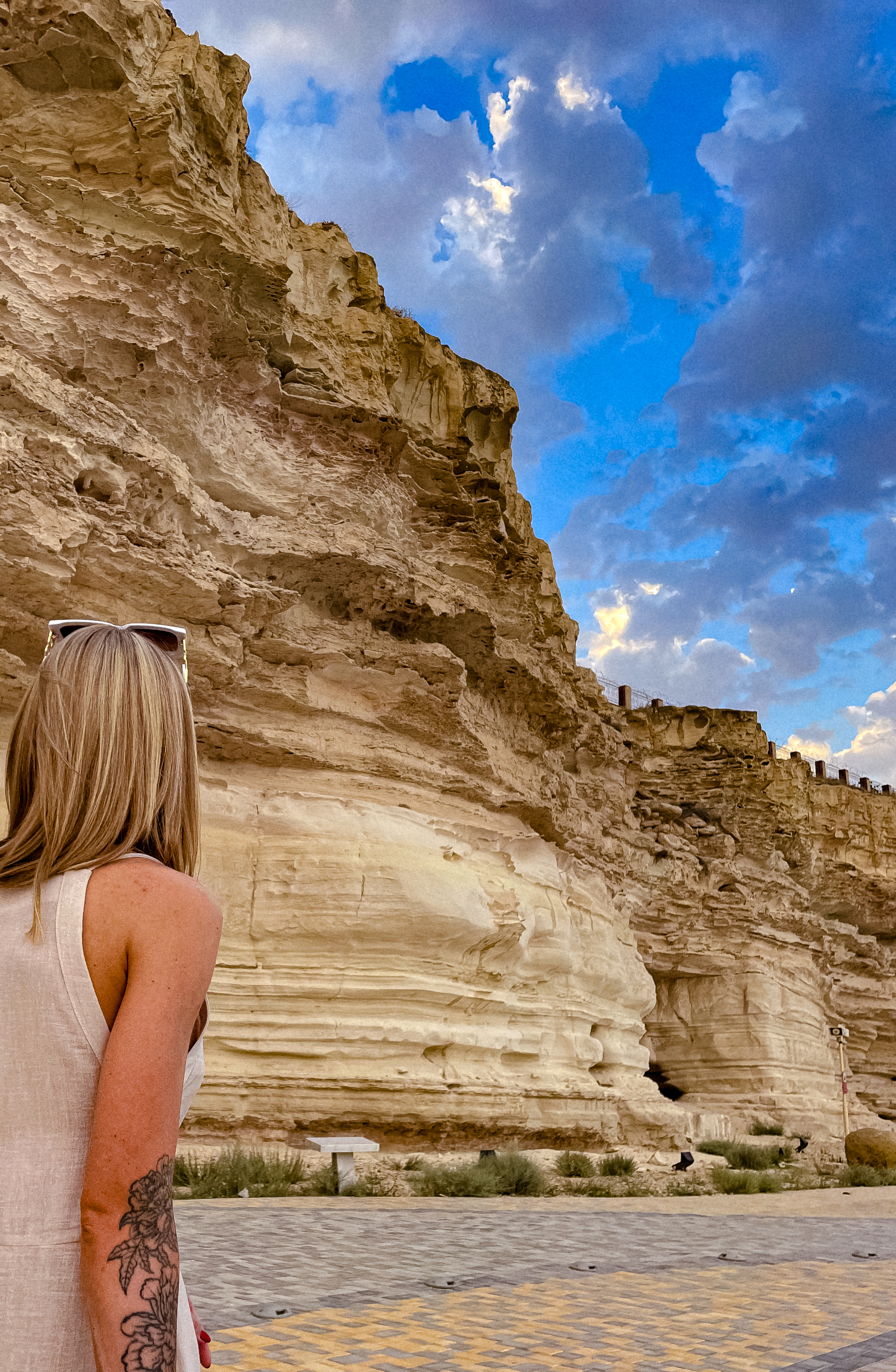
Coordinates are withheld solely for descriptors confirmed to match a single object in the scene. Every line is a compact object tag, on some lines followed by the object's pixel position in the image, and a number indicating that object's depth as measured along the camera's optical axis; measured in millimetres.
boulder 21016
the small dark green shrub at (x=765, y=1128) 25859
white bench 10594
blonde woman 1334
